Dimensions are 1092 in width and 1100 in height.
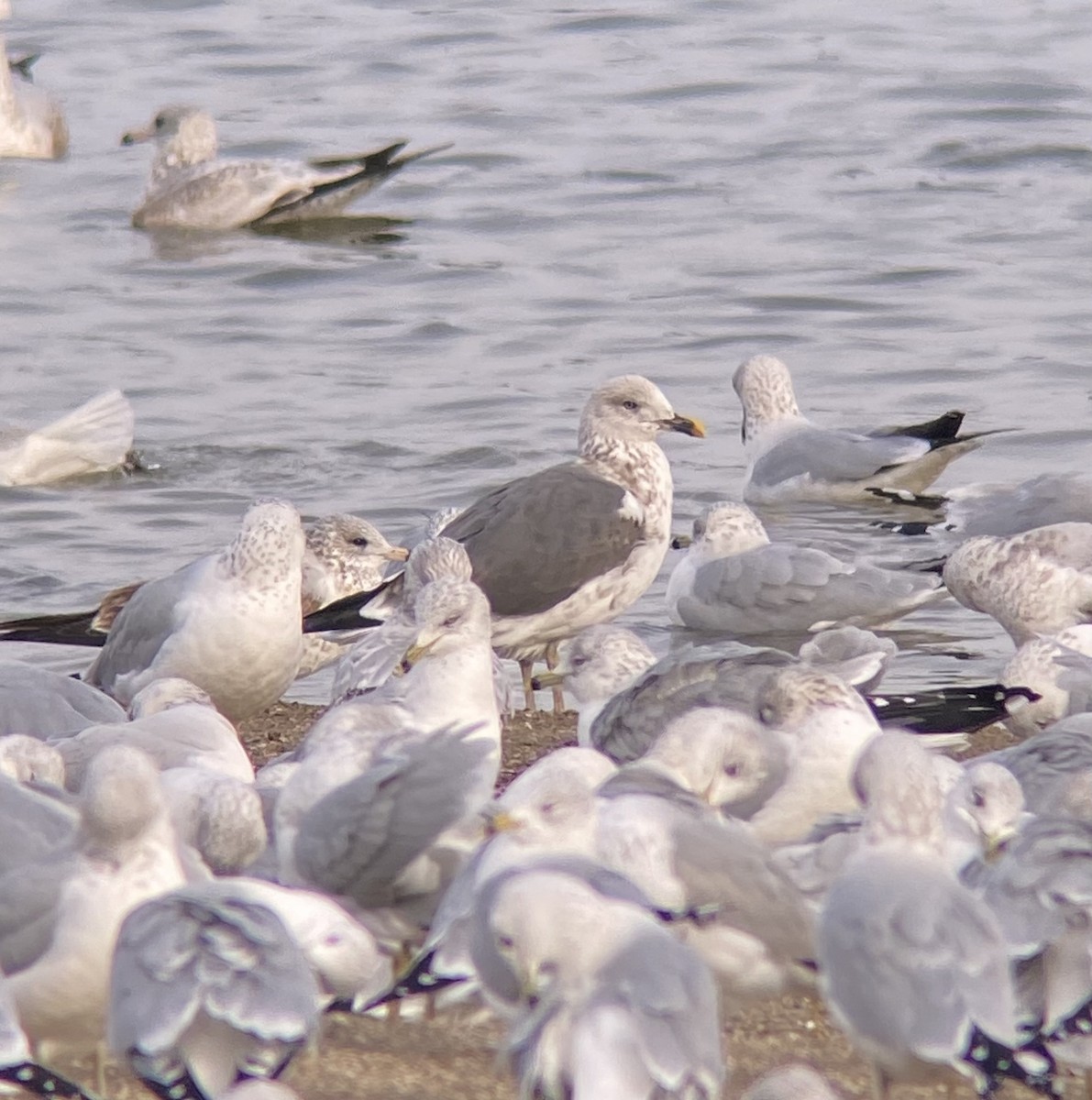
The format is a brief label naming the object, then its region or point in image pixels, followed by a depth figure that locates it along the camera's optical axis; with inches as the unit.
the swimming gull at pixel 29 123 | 1355.8
